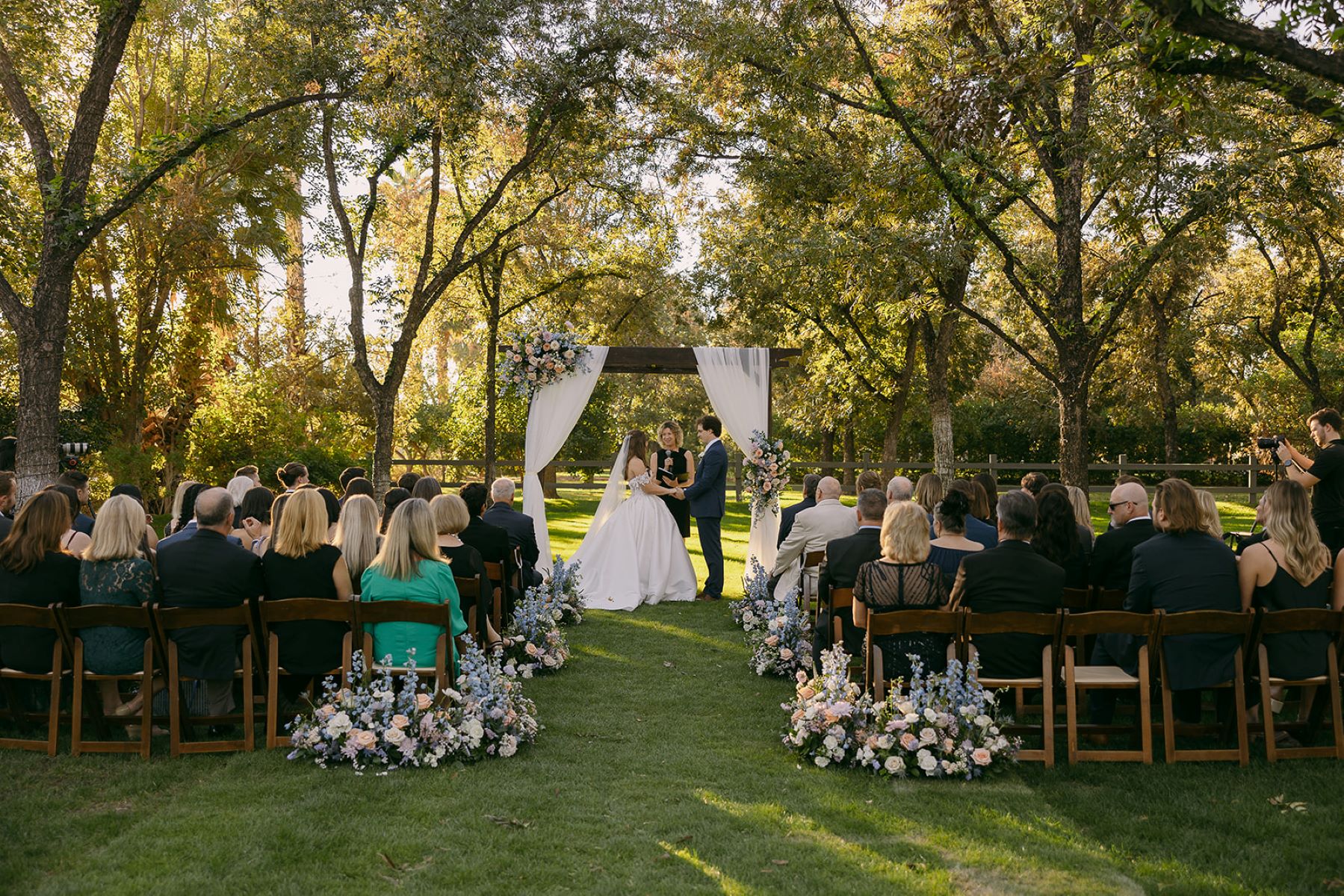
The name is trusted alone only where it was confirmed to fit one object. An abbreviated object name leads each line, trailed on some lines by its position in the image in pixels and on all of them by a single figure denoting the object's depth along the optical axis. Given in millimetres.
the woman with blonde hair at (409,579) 5461
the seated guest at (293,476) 7789
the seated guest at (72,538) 6402
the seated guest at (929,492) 7262
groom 11086
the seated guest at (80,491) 6953
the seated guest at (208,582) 5434
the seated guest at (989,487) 7625
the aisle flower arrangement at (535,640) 7457
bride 10953
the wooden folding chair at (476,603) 6363
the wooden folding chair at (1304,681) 5078
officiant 11148
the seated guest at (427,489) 7125
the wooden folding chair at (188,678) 5180
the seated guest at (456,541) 6492
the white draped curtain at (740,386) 12227
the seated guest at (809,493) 8953
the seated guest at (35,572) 5383
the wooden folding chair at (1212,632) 5074
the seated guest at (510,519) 8602
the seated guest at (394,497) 6980
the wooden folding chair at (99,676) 5184
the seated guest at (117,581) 5410
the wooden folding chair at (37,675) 5168
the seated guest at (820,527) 8117
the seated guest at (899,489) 7566
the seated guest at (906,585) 5379
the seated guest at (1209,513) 5426
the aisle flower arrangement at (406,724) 5086
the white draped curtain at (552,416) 12250
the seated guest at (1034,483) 7441
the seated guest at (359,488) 7160
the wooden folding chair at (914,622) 5051
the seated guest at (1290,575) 5238
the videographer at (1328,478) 7930
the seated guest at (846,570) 6102
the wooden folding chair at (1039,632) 5031
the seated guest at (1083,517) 6707
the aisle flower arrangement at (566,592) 9266
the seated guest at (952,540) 5863
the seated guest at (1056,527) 6039
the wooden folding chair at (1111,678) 5027
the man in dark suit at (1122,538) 6242
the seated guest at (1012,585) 5203
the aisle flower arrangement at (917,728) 4969
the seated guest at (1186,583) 5207
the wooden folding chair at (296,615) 5262
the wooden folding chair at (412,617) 5254
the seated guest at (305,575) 5504
